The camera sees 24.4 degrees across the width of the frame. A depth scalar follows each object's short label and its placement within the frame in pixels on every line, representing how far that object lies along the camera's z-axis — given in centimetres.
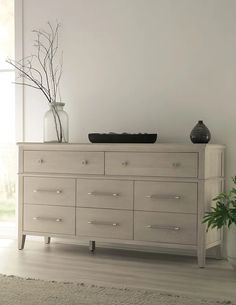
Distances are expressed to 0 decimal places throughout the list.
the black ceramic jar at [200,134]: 370
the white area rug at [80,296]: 271
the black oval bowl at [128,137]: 383
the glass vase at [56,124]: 422
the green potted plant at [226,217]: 339
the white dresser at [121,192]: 359
